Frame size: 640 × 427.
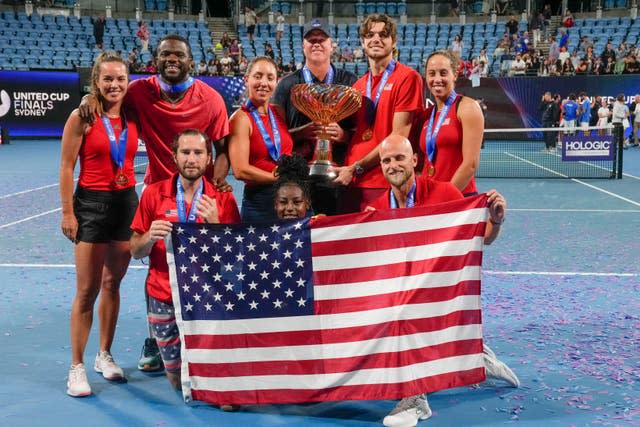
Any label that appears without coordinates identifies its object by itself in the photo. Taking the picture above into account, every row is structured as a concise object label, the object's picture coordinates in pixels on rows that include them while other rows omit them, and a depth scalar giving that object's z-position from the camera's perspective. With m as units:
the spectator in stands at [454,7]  34.88
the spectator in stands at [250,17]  33.88
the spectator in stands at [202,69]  26.72
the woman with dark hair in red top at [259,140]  4.56
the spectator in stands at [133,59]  25.83
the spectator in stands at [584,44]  27.44
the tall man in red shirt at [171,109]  4.54
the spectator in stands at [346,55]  28.25
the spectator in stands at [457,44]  28.53
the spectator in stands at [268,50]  28.67
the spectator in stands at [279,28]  31.46
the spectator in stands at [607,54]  25.46
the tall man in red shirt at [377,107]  4.55
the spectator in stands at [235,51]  28.27
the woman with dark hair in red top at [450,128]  4.41
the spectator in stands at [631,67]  25.31
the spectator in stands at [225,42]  30.40
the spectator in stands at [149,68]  25.05
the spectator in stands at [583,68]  25.61
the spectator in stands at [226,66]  26.70
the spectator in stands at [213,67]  26.62
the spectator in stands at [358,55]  28.67
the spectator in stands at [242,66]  27.09
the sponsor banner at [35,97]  25.64
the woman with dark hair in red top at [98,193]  4.38
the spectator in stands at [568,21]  31.40
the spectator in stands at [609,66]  25.45
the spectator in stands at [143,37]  29.19
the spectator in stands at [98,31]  29.61
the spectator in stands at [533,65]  26.97
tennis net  15.89
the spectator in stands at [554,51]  27.34
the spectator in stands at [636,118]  23.91
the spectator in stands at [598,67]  25.41
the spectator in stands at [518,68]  26.19
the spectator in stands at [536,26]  31.05
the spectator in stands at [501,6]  34.69
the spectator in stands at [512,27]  30.72
